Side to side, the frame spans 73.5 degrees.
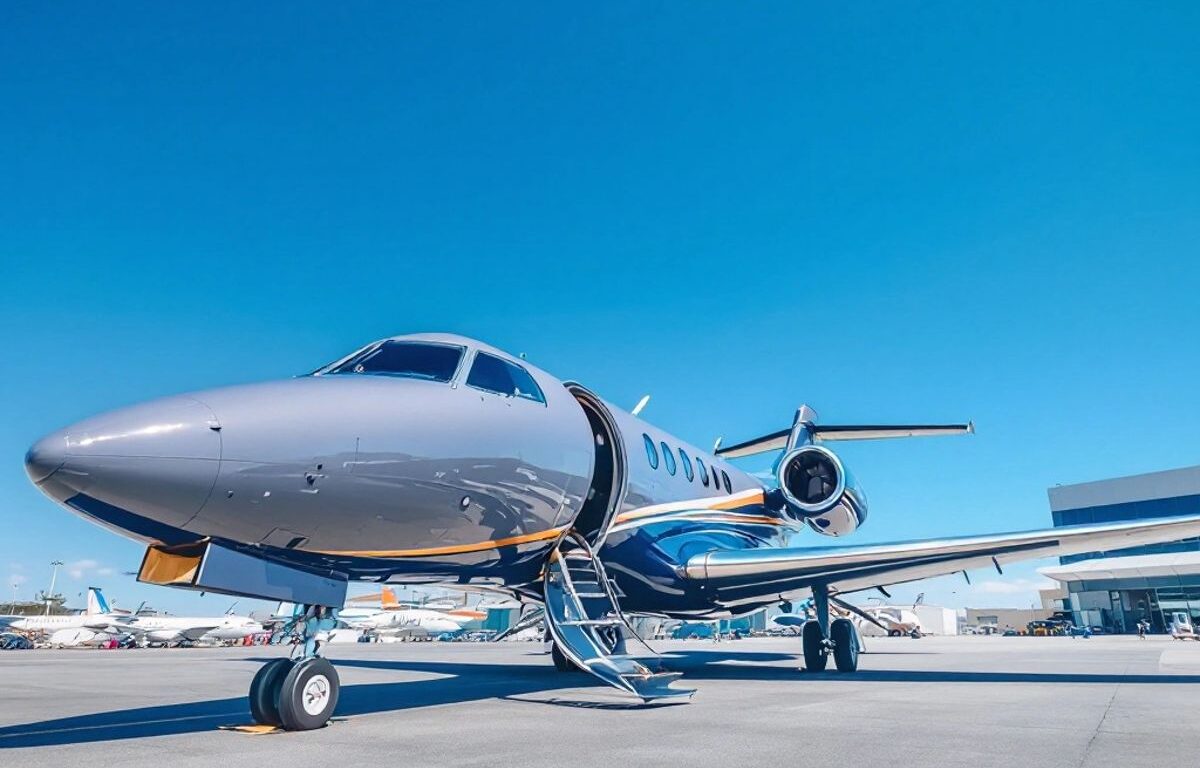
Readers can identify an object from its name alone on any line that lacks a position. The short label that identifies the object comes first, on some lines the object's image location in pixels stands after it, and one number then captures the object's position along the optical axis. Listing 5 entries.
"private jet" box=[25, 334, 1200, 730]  5.48
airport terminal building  60.47
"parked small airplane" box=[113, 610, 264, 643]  56.53
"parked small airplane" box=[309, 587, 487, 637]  70.75
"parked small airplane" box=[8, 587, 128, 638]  60.21
